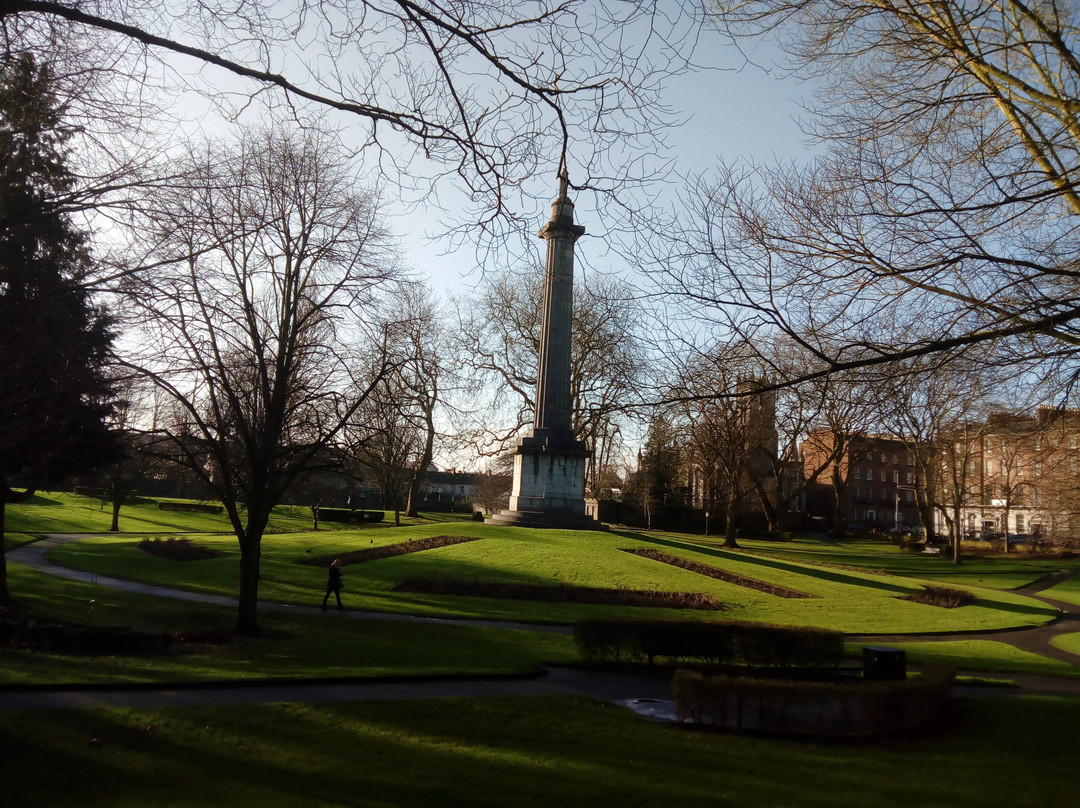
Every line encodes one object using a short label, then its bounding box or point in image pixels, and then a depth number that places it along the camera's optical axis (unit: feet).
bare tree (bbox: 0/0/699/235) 16.66
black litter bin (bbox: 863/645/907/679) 44.52
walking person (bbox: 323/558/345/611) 73.54
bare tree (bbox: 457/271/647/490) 159.22
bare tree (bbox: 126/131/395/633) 57.21
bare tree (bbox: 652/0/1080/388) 21.43
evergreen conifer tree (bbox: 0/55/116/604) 22.58
